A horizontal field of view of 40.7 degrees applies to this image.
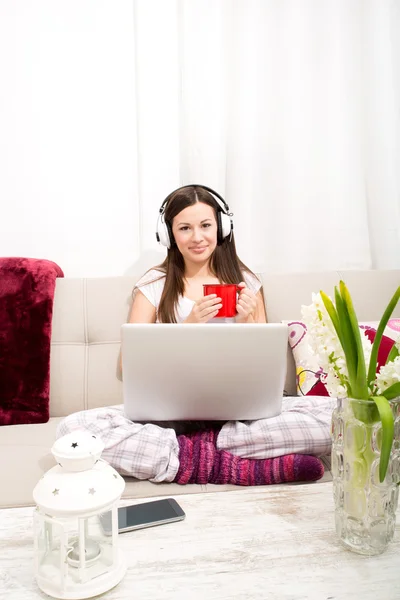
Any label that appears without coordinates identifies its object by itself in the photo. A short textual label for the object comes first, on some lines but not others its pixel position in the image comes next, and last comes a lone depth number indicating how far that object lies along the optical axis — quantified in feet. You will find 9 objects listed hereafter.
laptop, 3.74
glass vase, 2.54
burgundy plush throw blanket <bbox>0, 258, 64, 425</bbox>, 5.51
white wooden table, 2.27
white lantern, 2.22
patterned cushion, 5.61
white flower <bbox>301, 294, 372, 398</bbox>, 2.60
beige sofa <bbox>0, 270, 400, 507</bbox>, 5.79
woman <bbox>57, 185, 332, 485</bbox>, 3.97
